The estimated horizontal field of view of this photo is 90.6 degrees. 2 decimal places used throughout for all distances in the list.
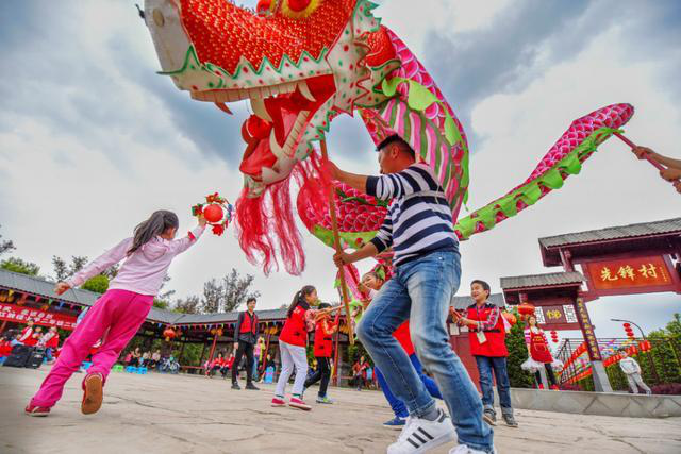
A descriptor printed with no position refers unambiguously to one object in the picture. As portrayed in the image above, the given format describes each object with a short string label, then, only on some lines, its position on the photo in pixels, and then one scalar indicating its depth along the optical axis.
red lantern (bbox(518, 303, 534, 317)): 7.25
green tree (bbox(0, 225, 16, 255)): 30.29
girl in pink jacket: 1.78
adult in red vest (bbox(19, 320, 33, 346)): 10.60
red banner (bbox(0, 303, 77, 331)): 14.42
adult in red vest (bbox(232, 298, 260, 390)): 5.96
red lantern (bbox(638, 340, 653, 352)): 8.30
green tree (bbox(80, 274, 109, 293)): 27.33
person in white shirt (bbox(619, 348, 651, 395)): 7.98
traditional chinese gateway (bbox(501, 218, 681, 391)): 9.27
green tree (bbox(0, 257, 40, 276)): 29.73
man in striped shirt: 1.25
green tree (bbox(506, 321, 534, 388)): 10.02
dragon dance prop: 1.56
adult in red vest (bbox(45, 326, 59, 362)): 11.71
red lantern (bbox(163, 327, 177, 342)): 17.76
